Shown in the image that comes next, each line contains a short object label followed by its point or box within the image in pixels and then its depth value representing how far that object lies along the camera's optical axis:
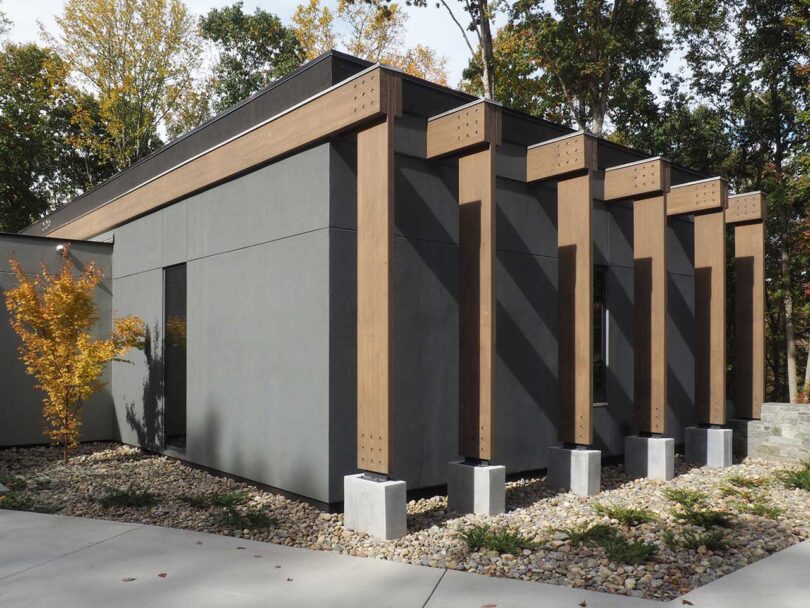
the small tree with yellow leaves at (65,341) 8.97
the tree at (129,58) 22.02
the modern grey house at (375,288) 6.39
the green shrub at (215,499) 6.64
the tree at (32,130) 24.00
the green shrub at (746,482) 7.96
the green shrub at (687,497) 6.84
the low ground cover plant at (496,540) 5.16
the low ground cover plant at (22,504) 6.79
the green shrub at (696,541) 5.36
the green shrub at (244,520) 5.96
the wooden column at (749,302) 10.59
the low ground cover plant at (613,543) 4.98
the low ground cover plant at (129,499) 6.80
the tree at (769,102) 17.91
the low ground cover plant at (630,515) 6.09
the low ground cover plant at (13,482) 7.81
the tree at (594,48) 19.45
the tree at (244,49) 25.34
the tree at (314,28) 24.64
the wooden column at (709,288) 9.74
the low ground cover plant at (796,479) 7.70
